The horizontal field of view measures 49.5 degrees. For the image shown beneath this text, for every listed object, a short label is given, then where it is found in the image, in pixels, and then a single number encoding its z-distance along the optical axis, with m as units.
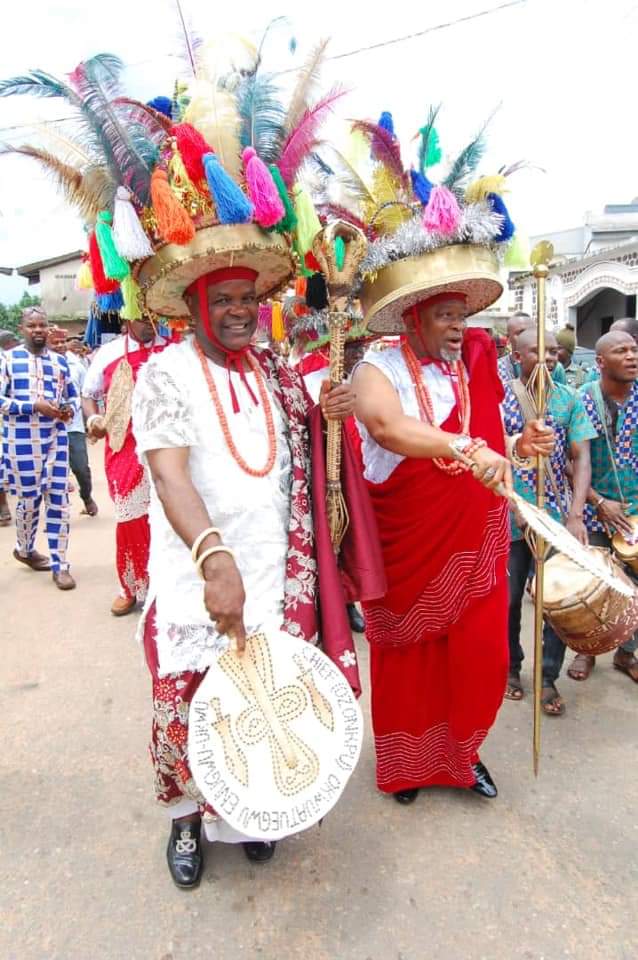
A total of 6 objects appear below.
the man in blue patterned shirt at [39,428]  5.41
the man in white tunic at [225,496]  2.08
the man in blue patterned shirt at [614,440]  3.59
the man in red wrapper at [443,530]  2.49
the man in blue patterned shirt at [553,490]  3.44
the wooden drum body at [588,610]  3.00
